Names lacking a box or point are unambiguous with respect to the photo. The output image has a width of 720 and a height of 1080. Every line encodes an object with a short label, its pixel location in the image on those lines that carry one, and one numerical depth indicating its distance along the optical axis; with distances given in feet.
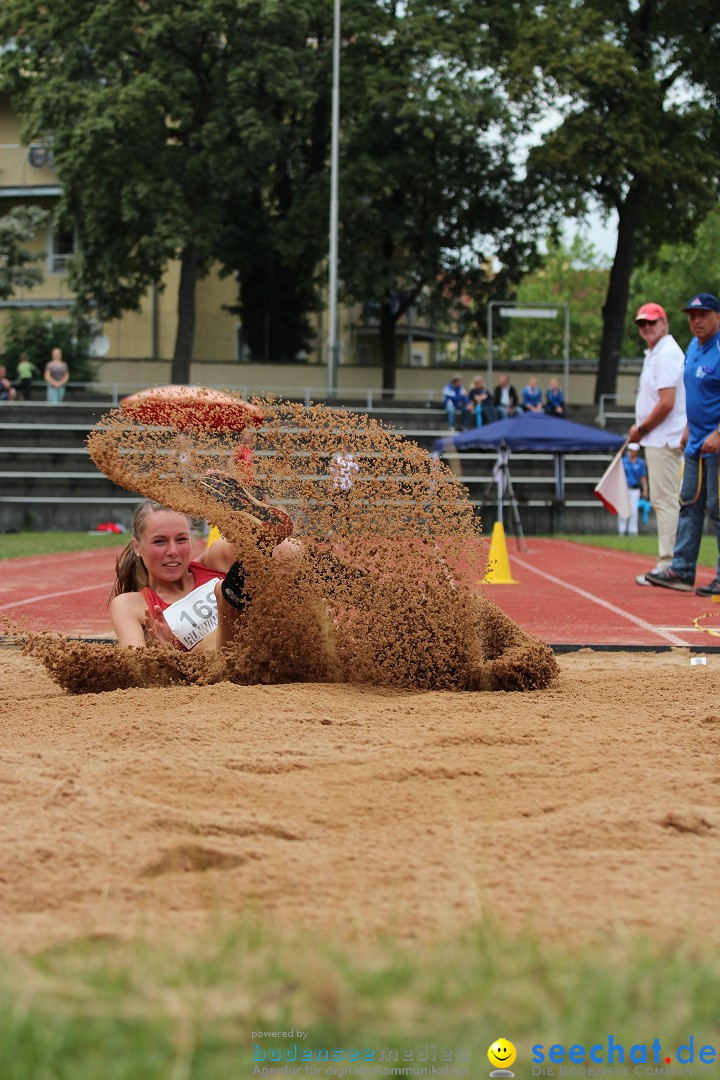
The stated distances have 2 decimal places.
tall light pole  108.99
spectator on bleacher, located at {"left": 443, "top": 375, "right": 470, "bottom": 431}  100.27
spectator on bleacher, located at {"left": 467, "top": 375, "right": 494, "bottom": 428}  98.89
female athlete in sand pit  19.35
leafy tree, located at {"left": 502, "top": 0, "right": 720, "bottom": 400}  108.99
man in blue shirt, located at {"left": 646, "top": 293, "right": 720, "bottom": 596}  33.42
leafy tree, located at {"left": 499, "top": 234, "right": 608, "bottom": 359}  257.14
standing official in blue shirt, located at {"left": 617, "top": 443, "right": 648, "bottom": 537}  82.99
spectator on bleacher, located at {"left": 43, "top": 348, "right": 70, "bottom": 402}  101.45
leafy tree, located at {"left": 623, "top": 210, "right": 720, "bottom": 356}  213.25
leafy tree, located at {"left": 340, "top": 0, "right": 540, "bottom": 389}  115.24
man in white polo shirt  37.06
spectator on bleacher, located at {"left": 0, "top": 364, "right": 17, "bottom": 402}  101.19
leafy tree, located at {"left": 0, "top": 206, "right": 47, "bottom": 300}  127.75
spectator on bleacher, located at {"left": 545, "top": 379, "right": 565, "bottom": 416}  103.45
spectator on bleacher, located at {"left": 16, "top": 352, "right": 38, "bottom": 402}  105.70
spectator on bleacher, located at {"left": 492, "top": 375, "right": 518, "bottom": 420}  100.53
